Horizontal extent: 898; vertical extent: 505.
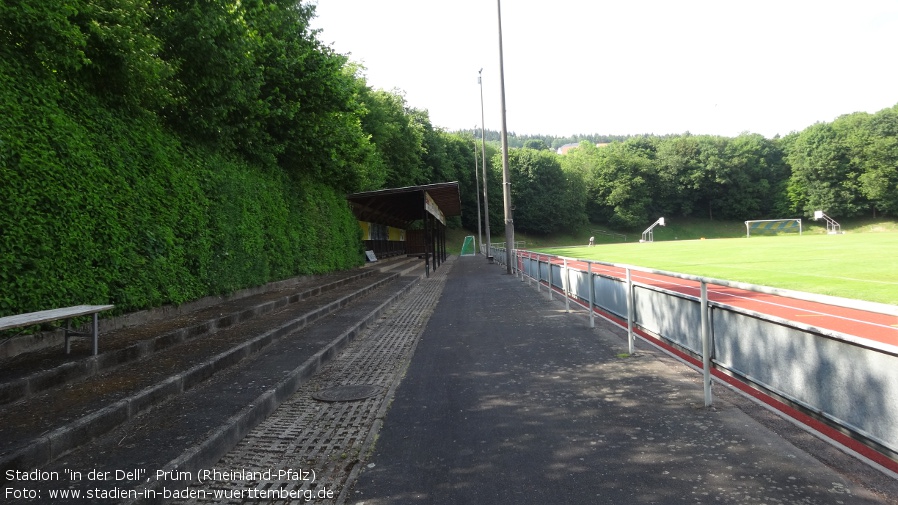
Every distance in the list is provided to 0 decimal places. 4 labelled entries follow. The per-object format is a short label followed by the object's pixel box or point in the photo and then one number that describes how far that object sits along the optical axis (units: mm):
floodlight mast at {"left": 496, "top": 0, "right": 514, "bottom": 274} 22469
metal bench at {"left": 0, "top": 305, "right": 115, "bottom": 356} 4768
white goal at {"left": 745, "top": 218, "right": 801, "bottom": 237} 73938
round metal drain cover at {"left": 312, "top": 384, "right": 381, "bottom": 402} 5609
